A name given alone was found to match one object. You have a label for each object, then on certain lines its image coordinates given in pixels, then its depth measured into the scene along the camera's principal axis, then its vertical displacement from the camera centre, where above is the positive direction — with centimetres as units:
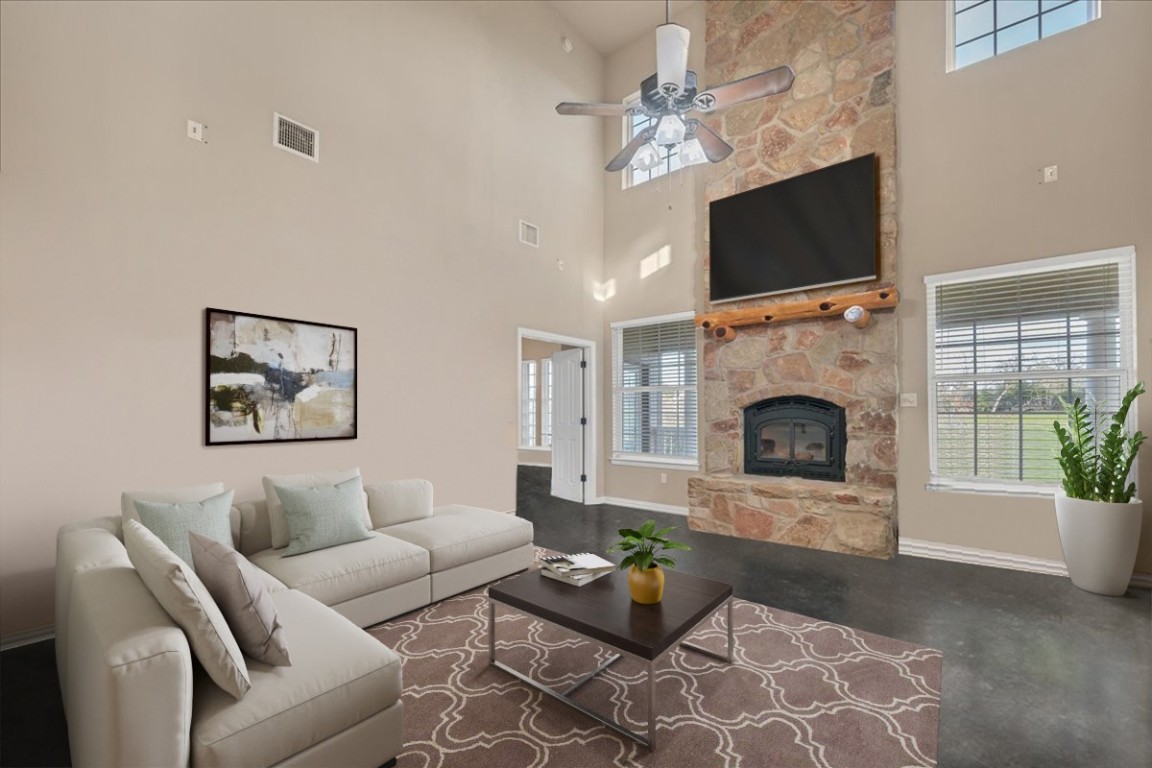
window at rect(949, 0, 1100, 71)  405 +292
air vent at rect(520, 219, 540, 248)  573 +170
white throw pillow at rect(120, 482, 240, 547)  267 -55
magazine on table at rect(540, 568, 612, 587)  263 -92
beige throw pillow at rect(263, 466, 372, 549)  318 -58
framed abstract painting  353 +8
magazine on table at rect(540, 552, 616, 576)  269 -88
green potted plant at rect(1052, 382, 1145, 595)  346 -73
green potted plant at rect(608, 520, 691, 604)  236 -77
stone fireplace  471 +43
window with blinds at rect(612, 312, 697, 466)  623 +2
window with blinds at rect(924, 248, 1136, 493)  387 +27
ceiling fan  282 +163
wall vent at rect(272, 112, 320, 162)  384 +185
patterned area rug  196 -131
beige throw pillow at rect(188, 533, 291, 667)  170 -68
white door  680 -42
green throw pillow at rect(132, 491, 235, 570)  258 -64
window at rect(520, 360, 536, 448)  995 -24
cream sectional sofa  138 -89
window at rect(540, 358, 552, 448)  990 -17
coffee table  204 -94
